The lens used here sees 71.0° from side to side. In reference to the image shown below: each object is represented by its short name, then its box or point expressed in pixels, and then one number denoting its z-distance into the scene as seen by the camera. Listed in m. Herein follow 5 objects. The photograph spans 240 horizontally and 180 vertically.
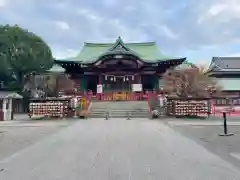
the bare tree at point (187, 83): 18.05
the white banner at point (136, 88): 20.37
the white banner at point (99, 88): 20.47
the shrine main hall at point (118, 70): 19.83
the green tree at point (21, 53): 21.76
